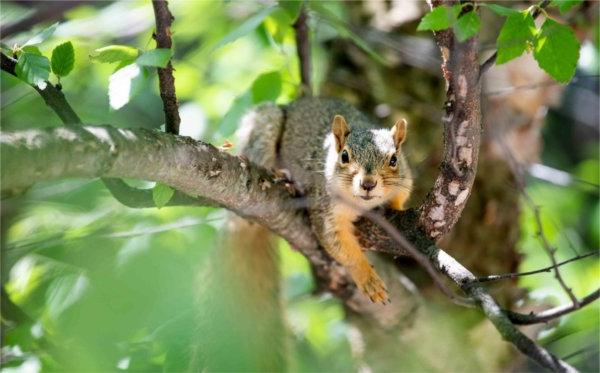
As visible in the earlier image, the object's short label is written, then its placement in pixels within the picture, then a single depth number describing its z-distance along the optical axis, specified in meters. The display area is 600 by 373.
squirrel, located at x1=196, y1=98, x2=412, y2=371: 3.55
